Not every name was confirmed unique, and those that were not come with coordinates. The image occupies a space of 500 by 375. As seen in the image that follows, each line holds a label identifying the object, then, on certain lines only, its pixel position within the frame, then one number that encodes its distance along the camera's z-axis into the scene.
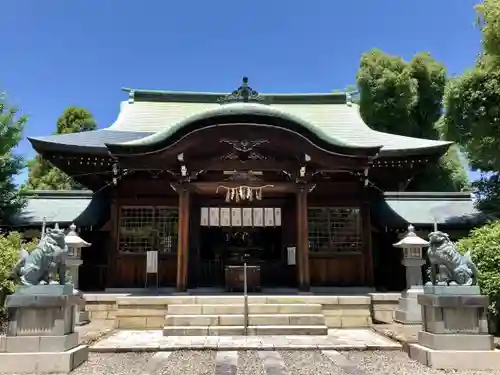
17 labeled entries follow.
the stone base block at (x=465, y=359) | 5.69
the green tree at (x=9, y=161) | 12.33
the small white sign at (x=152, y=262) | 11.00
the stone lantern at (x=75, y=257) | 9.48
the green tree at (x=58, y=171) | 26.84
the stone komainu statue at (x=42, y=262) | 5.94
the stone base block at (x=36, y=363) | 5.61
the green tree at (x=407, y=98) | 25.58
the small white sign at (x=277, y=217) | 12.41
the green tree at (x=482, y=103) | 10.85
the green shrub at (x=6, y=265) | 8.62
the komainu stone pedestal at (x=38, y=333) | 5.65
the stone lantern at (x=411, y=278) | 9.20
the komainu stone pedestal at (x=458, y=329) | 5.75
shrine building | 10.48
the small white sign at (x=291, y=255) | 11.91
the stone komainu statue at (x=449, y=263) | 6.05
